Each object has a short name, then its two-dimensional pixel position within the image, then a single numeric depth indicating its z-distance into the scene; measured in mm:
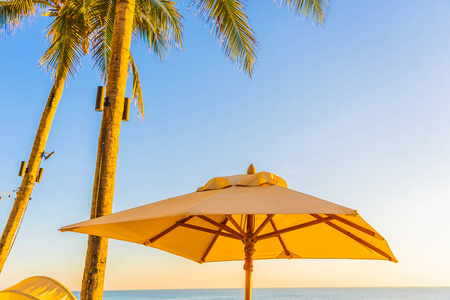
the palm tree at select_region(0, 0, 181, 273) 8195
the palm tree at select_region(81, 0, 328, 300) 4824
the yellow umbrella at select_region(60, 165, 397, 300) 2971
